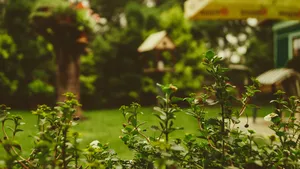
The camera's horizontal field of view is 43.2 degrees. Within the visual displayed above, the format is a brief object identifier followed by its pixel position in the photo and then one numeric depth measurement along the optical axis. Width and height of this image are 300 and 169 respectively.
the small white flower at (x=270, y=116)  1.55
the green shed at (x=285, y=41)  11.92
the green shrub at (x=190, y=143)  1.35
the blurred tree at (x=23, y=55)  12.53
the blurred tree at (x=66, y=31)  7.52
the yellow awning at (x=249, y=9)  5.43
